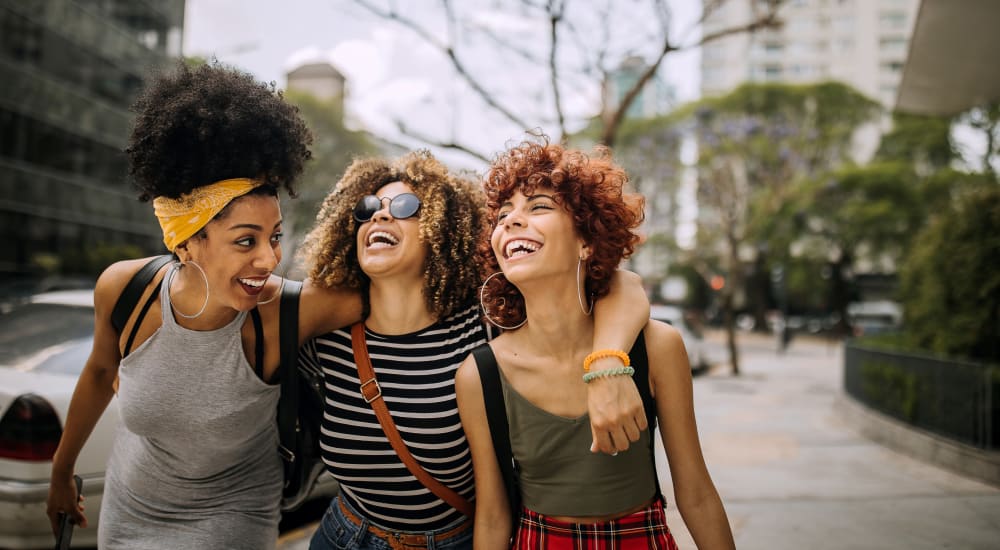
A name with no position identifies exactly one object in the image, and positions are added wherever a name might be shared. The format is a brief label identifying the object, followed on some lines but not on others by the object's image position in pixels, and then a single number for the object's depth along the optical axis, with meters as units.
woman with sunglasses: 2.27
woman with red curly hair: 2.04
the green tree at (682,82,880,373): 28.91
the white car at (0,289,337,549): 3.26
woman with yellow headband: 2.27
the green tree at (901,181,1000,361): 7.00
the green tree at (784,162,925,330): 32.81
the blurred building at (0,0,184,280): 19.97
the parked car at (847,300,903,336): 31.59
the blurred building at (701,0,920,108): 58.09
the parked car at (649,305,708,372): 15.46
